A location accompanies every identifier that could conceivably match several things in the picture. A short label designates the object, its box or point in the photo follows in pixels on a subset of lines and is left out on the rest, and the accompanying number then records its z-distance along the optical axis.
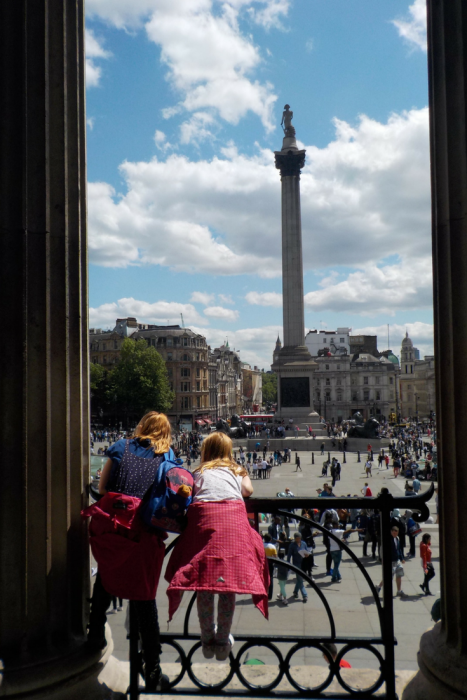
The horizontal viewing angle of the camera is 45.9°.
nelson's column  49.91
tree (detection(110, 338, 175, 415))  70.50
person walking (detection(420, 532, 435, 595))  9.95
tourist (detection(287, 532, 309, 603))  9.96
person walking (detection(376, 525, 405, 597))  8.30
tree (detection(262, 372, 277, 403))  171.12
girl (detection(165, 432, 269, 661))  2.71
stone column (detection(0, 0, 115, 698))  2.82
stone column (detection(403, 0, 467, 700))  2.80
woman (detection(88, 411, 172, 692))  3.02
